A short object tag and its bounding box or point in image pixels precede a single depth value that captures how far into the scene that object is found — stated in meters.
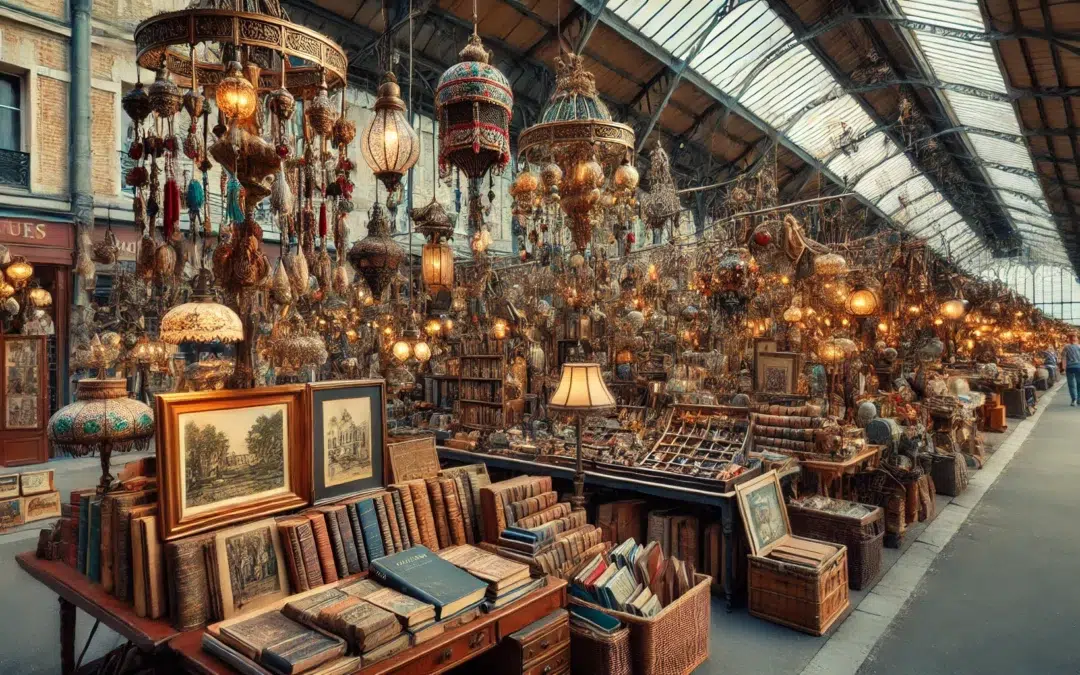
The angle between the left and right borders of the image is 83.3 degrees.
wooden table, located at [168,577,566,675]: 2.01
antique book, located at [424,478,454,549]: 3.02
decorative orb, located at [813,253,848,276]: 5.88
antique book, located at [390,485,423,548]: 2.86
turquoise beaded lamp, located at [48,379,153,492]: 2.49
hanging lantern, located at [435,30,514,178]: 3.06
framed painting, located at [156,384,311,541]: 2.21
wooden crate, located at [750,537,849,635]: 3.70
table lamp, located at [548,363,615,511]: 3.68
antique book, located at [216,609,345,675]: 1.92
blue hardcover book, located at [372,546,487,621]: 2.34
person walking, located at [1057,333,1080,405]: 15.47
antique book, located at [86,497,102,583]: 2.46
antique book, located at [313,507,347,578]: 2.58
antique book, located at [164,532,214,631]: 2.16
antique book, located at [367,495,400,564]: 2.74
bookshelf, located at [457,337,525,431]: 8.10
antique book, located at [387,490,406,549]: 2.83
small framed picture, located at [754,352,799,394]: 7.08
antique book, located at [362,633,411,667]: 2.04
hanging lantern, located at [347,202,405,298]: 3.21
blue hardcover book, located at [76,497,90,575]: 2.54
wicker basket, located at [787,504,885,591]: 4.45
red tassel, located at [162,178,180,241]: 3.70
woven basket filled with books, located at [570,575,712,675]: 2.90
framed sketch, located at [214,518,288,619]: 2.25
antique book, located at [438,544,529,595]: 2.54
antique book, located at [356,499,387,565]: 2.68
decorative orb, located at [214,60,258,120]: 2.24
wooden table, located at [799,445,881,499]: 5.09
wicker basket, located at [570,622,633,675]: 2.82
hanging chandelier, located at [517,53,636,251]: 3.84
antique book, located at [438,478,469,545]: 3.06
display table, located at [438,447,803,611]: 4.09
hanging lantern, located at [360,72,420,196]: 2.93
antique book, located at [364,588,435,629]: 2.20
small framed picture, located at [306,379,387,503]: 2.69
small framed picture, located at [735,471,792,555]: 4.09
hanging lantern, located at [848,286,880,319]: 6.26
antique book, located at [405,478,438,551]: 2.92
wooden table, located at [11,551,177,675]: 2.11
